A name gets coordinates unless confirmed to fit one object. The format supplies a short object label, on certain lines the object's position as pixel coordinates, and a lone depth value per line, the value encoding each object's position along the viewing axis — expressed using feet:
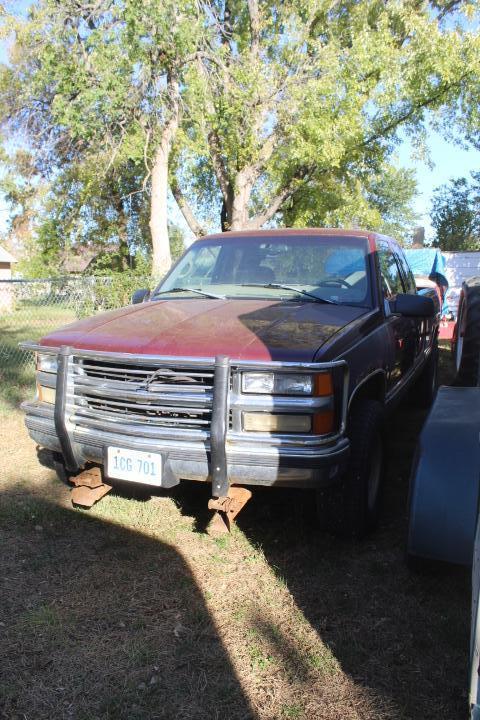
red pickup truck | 9.41
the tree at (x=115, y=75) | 36.50
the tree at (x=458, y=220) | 110.73
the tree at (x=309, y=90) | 44.98
